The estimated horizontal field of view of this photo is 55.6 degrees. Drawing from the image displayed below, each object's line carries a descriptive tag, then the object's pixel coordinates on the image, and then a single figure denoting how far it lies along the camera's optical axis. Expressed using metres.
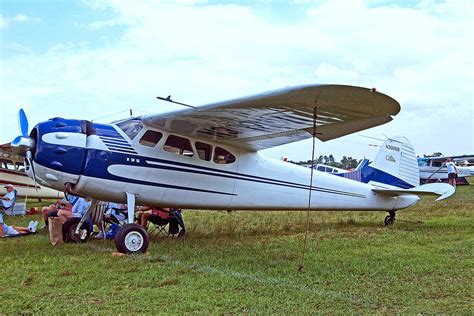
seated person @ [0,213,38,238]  9.62
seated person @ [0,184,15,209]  13.81
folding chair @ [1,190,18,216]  14.16
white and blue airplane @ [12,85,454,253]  6.32
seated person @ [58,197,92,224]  9.15
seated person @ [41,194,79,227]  9.91
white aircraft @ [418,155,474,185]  34.22
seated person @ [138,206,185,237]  9.48
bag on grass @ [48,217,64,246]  8.44
